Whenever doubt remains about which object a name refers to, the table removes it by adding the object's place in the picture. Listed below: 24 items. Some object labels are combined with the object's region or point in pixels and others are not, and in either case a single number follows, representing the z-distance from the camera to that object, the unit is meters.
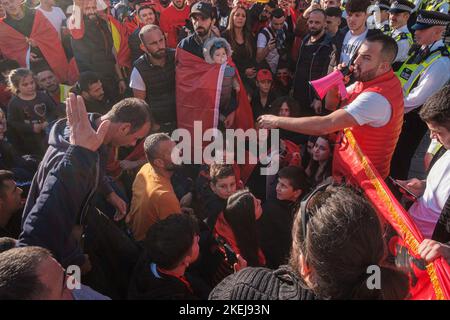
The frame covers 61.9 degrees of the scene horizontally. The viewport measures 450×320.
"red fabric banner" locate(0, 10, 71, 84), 4.24
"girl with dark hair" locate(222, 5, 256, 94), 4.24
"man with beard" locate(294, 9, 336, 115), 3.91
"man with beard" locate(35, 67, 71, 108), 3.97
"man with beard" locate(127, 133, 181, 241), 2.16
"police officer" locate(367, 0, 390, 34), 5.04
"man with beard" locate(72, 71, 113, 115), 3.48
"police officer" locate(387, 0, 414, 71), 3.79
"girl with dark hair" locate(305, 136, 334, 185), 2.92
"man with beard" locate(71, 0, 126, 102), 3.87
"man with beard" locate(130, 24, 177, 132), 3.35
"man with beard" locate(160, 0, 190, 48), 5.04
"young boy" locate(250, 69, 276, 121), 3.81
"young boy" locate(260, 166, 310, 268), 2.20
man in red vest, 2.11
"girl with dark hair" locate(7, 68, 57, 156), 3.29
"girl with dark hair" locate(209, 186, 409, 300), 0.96
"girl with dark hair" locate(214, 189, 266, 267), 2.05
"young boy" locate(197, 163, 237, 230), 2.44
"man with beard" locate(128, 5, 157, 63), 4.38
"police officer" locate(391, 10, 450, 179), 2.96
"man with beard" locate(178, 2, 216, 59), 3.53
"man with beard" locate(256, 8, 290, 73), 4.40
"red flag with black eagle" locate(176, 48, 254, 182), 3.46
